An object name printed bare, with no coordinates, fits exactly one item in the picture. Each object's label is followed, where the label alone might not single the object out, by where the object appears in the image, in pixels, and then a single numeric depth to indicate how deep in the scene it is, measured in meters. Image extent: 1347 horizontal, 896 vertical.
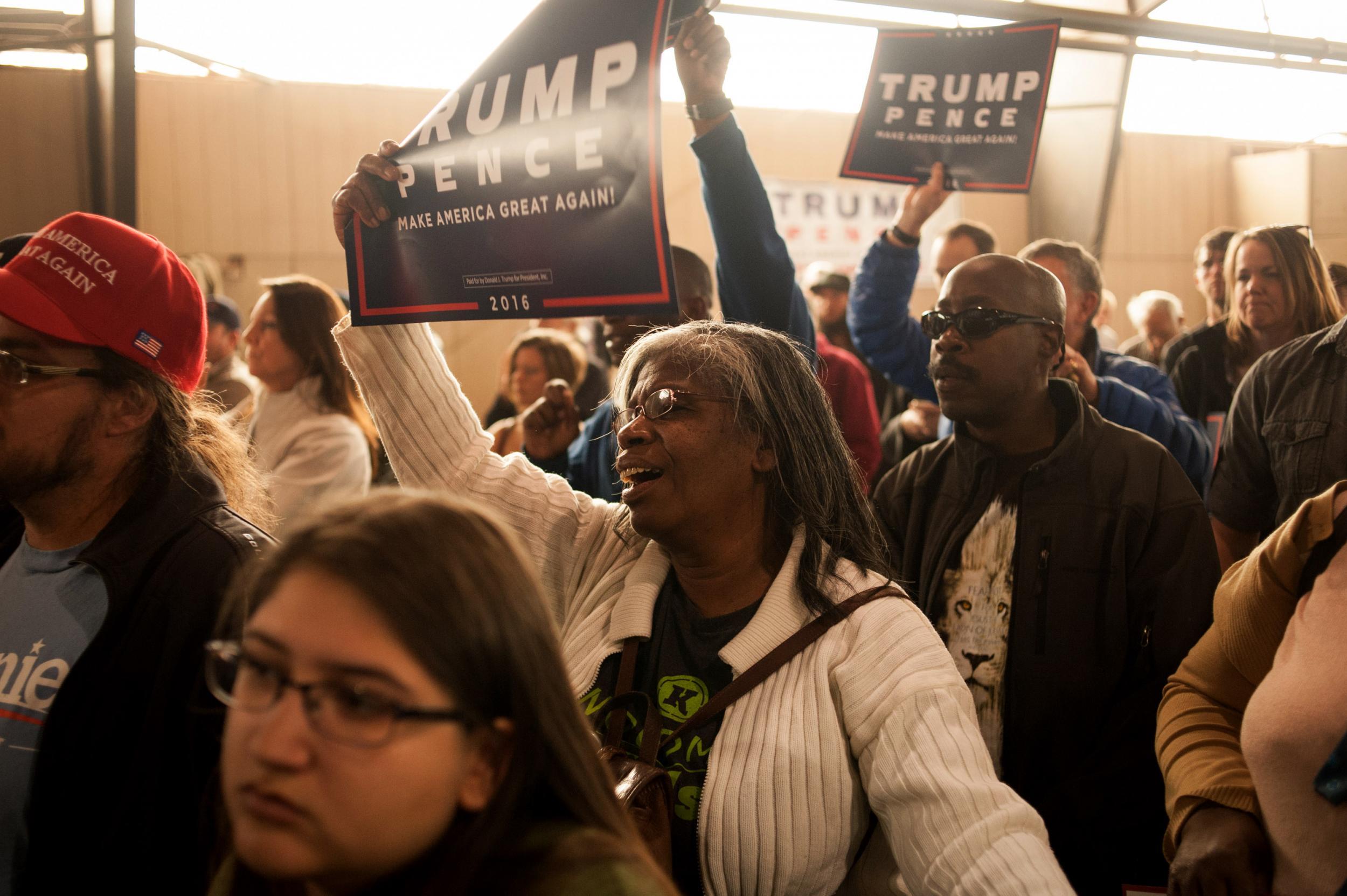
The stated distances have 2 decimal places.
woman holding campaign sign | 1.60
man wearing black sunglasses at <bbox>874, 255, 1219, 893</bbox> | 2.12
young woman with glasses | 0.97
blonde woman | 3.59
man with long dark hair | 1.54
